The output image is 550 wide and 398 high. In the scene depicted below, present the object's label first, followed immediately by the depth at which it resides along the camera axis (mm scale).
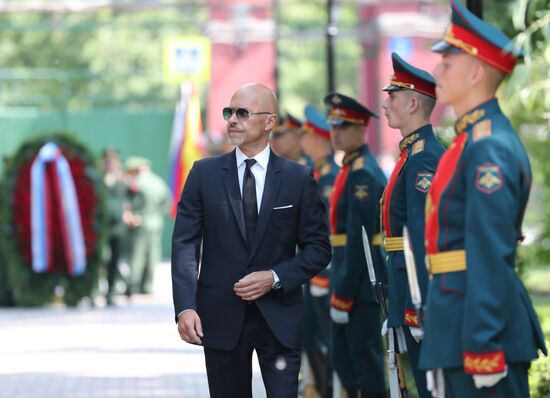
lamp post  16881
